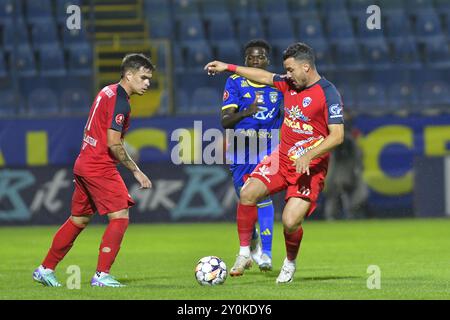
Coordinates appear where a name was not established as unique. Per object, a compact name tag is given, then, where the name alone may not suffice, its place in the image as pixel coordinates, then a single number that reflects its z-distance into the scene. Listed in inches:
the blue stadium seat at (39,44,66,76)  831.7
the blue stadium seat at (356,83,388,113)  795.4
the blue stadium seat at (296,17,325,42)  844.6
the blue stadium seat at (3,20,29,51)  828.6
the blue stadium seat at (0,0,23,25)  836.6
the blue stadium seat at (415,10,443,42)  846.5
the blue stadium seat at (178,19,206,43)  856.9
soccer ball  349.7
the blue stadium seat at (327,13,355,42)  850.0
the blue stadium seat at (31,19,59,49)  852.0
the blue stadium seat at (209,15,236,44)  858.1
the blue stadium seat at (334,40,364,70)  829.8
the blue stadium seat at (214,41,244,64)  822.9
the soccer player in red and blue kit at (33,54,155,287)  348.5
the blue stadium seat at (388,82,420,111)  759.7
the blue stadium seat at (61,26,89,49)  844.0
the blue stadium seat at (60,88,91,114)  762.8
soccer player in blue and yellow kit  414.6
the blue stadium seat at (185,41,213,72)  839.7
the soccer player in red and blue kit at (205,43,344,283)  358.9
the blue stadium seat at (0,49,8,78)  785.6
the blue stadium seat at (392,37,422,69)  797.9
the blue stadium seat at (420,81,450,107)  783.1
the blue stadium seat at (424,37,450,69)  828.6
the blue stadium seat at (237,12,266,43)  843.4
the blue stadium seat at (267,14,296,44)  848.9
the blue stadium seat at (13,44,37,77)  826.2
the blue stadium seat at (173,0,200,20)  874.6
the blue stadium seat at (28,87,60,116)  789.2
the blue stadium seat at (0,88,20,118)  765.3
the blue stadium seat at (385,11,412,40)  842.2
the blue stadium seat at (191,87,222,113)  786.5
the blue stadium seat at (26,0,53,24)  860.6
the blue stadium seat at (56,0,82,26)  836.0
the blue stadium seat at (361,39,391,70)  826.2
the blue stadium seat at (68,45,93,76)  831.7
